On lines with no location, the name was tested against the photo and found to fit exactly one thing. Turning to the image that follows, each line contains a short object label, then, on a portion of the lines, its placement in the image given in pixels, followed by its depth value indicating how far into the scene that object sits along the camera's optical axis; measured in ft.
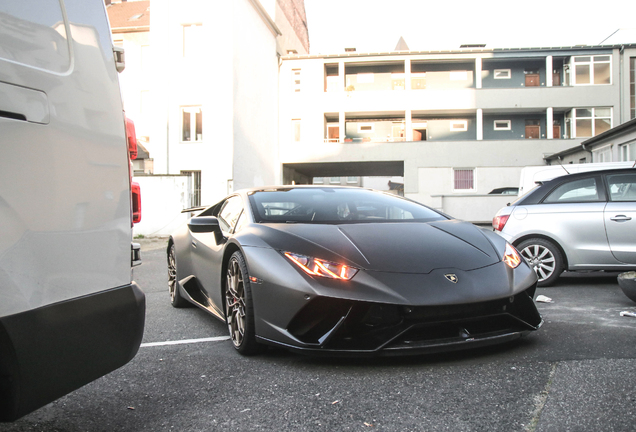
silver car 19.74
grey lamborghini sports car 9.57
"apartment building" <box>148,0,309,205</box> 72.38
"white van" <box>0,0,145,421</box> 5.42
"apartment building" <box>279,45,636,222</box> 93.40
